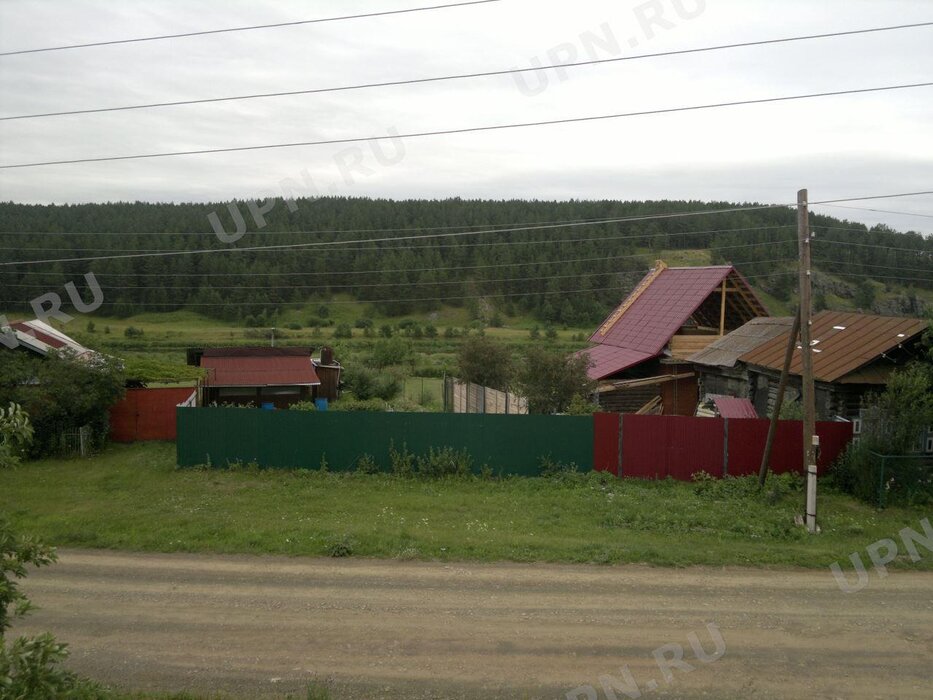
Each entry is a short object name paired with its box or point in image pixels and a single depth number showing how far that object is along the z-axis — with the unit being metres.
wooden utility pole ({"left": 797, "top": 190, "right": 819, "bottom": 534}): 13.69
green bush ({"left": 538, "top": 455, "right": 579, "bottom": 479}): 17.98
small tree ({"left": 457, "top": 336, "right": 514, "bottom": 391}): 28.83
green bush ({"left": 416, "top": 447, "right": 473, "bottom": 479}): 18.06
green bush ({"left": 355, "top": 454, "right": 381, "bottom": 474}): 18.34
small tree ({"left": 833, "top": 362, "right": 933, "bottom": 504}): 15.41
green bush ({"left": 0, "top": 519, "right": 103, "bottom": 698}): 4.36
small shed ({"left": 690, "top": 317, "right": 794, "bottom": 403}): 24.39
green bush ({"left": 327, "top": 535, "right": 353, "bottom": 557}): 12.30
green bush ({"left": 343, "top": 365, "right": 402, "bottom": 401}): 36.54
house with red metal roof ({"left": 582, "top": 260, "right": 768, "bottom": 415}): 28.61
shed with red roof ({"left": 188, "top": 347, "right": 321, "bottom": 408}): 28.06
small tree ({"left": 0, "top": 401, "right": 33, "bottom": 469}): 4.92
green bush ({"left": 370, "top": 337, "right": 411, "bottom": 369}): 48.38
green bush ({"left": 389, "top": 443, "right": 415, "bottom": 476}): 18.12
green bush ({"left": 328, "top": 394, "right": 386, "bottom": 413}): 26.01
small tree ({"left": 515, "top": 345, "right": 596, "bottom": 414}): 23.73
